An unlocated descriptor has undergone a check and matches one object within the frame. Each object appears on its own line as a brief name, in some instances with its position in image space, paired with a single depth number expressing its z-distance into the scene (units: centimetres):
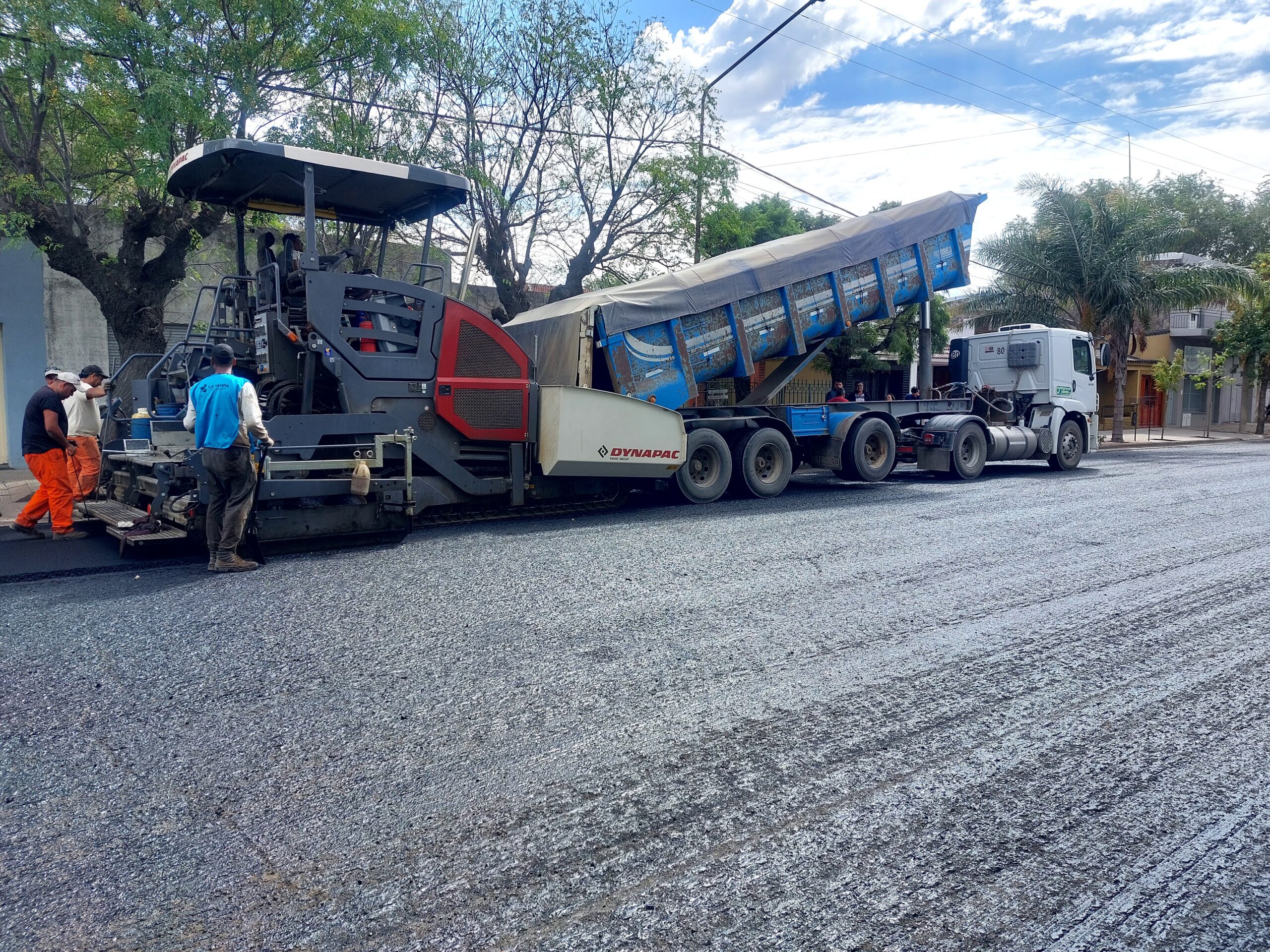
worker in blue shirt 674
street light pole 1648
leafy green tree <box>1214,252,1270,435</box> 2889
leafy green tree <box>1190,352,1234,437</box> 2997
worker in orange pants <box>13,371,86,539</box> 831
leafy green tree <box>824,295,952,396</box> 2050
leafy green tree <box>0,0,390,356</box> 1055
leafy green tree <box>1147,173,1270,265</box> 4009
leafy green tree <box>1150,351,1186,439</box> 2853
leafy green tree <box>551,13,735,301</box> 1677
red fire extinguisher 812
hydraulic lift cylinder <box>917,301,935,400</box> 1352
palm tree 2305
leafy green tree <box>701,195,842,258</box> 1778
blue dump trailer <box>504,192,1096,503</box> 1031
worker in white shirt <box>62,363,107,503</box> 921
